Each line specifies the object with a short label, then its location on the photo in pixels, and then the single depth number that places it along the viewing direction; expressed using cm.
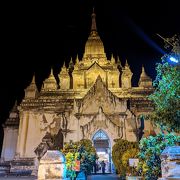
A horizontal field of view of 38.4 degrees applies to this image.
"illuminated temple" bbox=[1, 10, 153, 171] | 2633
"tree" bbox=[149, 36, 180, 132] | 1117
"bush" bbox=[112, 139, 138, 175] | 1911
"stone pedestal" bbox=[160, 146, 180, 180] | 843
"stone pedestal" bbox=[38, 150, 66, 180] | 1002
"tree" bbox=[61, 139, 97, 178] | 1277
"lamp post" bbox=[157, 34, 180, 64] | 1202
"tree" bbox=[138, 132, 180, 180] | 1059
